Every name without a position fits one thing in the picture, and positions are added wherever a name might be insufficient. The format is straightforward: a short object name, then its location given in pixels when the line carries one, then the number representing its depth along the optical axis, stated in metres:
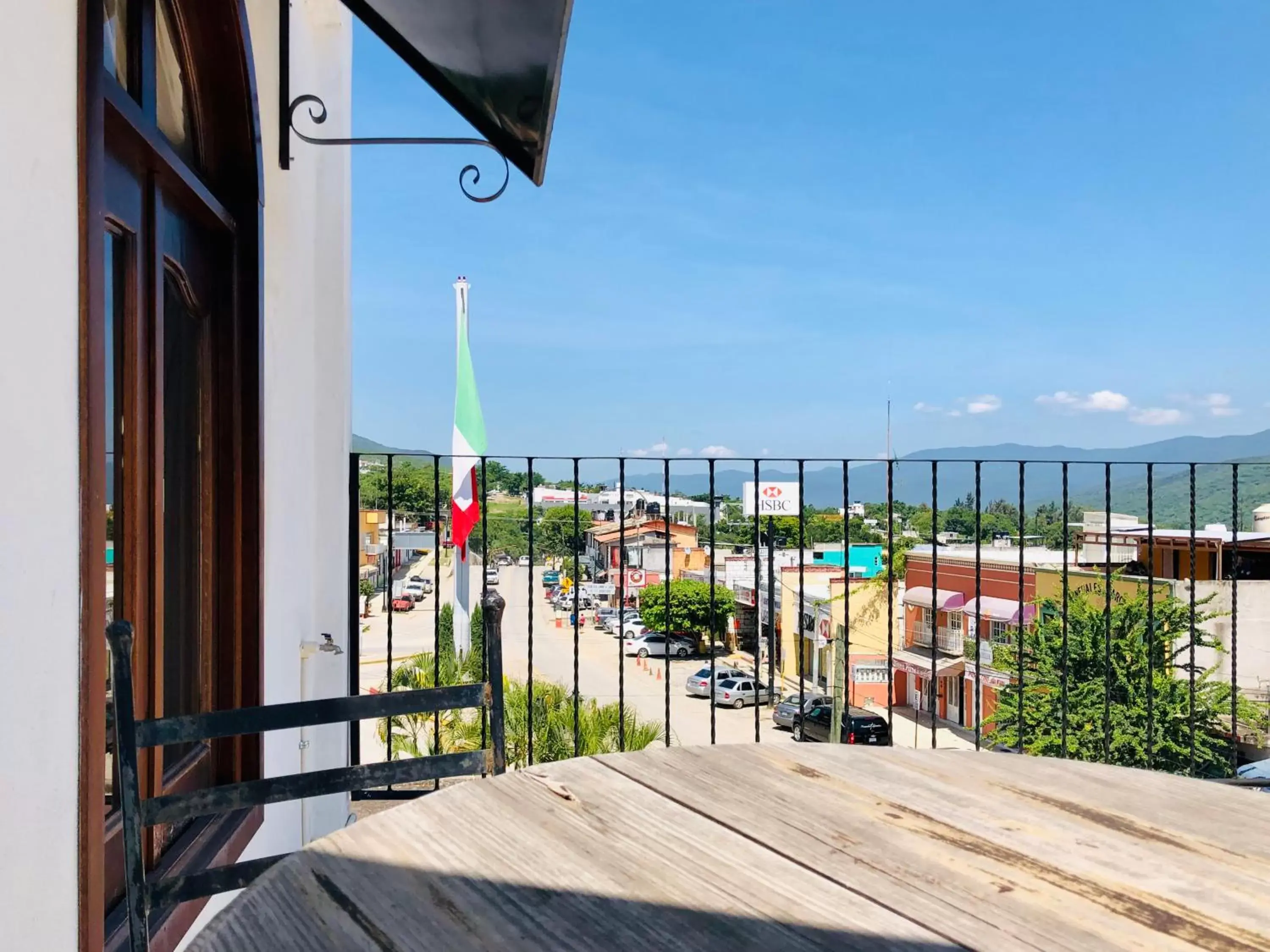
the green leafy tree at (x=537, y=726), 8.47
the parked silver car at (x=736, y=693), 30.99
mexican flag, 9.84
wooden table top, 0.65
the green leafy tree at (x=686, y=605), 34.28
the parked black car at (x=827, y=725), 18.97
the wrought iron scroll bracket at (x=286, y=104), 2.19
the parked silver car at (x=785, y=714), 25.47
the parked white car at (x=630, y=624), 42.96
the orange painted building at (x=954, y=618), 22.70
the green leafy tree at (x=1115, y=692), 6.65
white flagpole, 12.09
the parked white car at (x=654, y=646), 32.63
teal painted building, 29.24
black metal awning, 1.89
